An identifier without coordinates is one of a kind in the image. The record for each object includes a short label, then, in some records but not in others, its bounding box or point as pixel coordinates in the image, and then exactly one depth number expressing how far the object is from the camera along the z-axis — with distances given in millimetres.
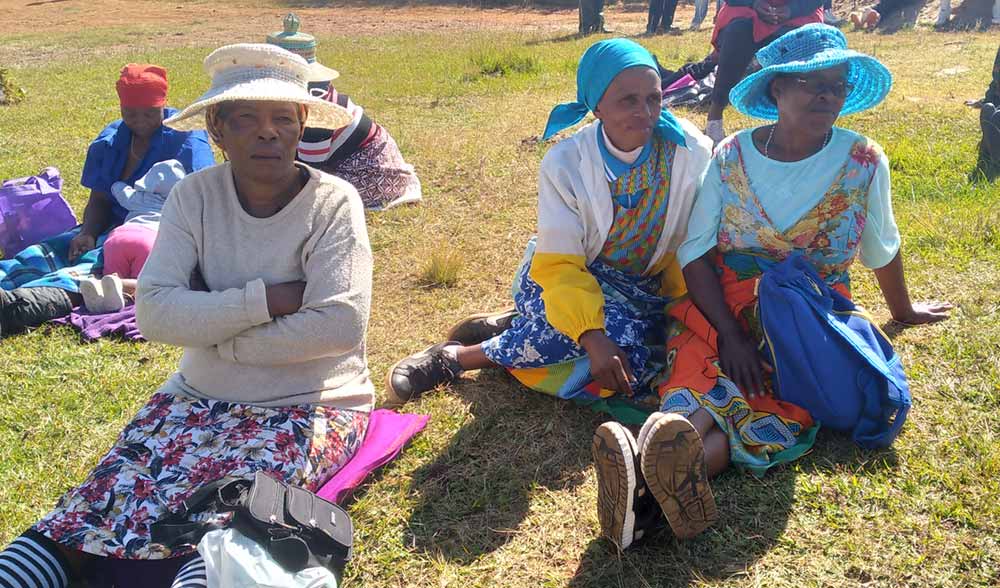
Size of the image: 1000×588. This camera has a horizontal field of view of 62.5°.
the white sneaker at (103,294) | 4320
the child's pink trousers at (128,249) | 4473
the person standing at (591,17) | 16922
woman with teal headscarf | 2840
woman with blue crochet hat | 2748
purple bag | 5086
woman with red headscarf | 4504
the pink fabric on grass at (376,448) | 2672
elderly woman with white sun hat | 2496
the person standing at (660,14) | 17000
